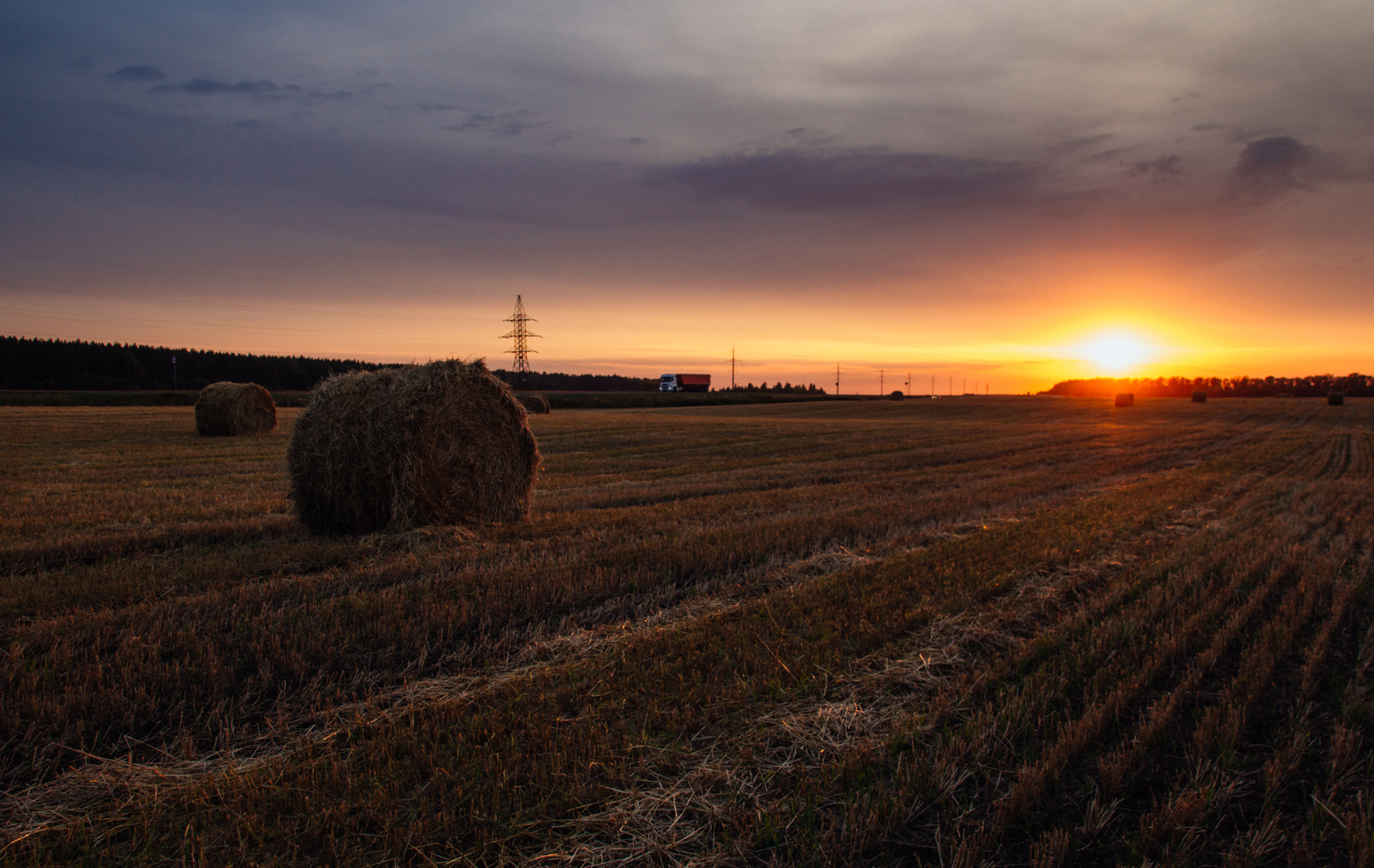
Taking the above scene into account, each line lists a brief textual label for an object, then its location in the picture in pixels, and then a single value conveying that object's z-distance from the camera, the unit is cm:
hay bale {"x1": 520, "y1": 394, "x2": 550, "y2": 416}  4422
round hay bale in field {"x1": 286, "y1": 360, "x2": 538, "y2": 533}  877
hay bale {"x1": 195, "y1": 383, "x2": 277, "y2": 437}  2253
